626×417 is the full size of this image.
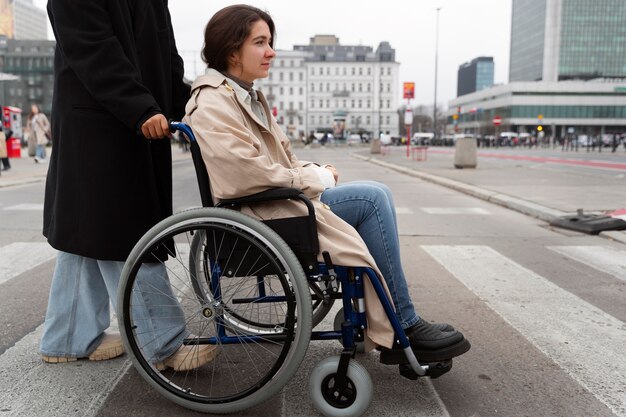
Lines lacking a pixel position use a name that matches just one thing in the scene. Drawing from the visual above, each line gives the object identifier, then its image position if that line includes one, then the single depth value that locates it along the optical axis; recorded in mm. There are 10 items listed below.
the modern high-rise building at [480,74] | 197375
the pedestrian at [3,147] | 14572
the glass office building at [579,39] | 118812
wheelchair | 2094
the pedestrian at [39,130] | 19531
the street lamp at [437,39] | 59556
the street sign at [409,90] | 28469
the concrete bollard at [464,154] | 18953
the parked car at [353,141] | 75312
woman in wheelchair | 2127
